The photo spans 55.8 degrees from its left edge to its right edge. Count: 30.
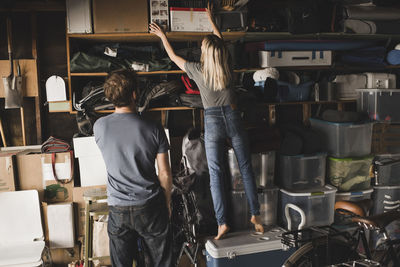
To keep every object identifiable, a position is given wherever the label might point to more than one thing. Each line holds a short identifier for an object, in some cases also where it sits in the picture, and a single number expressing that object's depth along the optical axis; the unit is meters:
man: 2.18
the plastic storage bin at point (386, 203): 3.78
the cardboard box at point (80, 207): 3.56
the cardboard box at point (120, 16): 3.45
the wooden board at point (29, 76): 3.73
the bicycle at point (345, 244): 2.34
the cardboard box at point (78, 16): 3.42
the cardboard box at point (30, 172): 3.53
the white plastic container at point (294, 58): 3.88
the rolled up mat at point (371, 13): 4.02
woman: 2.84
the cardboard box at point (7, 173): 3.44
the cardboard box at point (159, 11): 3.54
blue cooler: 2.92
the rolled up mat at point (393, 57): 4.17
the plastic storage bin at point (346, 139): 3.66
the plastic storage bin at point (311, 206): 3.46
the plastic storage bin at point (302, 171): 3.55
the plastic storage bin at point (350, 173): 3.64
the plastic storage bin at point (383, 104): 3.91
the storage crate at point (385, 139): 3.93
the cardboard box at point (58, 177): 3.54
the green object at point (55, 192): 3.58
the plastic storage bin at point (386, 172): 3.77
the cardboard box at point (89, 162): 3.51
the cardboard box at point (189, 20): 3.57
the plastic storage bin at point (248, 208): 3.40
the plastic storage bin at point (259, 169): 3.39
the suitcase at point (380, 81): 4.13
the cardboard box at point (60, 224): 3.49
